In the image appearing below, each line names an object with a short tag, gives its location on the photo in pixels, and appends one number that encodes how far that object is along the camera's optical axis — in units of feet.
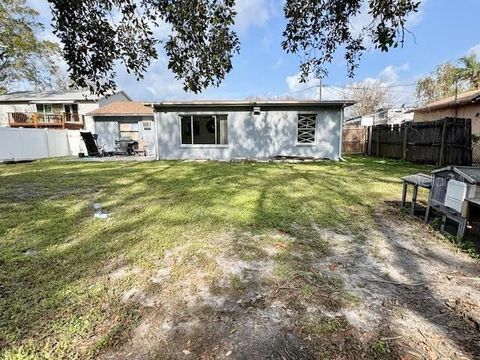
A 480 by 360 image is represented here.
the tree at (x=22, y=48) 67.51
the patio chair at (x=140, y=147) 55.00
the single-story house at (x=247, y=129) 40.40
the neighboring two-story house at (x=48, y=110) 74.33
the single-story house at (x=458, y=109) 39.37
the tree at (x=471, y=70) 60.44
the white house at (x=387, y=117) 75.63
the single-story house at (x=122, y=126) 61.05
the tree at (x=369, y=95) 103.45
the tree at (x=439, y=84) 72.33
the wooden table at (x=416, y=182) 14.22
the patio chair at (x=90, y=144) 48.85
